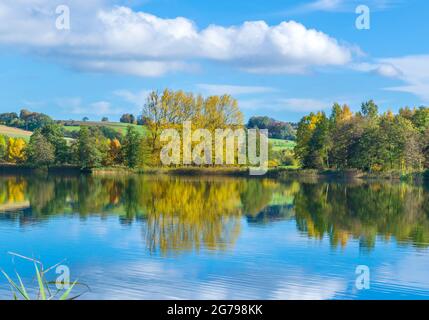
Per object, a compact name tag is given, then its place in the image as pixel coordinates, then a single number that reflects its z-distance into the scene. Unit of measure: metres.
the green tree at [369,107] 88.38
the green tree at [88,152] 64.75
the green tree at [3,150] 77.56
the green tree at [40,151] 68.69
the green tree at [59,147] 69.50
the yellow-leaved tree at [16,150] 75.69
